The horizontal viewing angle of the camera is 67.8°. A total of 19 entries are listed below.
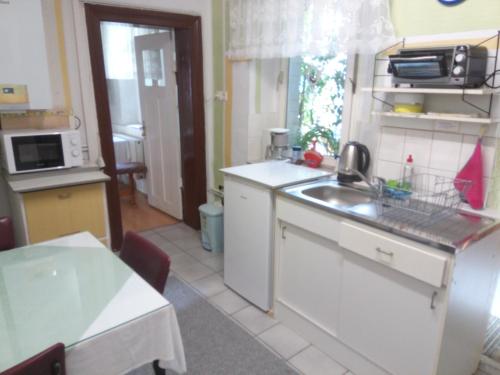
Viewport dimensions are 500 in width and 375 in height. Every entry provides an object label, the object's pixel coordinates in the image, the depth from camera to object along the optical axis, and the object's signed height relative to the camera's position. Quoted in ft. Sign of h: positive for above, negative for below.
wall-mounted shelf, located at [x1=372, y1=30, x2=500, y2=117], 5.71 +0.03
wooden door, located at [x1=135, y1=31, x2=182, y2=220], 12.64 -0.91
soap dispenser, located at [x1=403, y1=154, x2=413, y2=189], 7.06 -1.49
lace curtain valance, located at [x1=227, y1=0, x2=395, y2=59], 7.18 +1.41
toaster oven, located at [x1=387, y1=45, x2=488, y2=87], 5.64 +0.43
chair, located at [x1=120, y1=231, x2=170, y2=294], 5.43 -2.55
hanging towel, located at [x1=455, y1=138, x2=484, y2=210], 6.10 -1.36
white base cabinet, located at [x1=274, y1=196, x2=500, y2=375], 5.25 -3.18
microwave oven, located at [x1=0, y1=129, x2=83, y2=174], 8.26 -1.33
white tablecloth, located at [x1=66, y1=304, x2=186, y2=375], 3.81 -2.74
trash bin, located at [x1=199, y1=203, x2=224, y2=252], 10.96 -3.93
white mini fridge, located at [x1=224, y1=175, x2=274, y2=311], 7.87 -3.20
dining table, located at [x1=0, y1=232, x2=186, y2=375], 3.83 -2.47
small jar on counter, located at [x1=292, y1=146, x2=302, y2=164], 9.66 -1.55
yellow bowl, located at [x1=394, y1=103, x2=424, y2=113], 6.68 -0.27
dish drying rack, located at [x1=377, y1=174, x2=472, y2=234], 5.77 -1.85
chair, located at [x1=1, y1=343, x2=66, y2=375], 3.26 -2.40
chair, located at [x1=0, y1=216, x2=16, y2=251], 6.43 -2.44
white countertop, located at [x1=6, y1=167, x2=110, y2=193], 8.16 -2.03
